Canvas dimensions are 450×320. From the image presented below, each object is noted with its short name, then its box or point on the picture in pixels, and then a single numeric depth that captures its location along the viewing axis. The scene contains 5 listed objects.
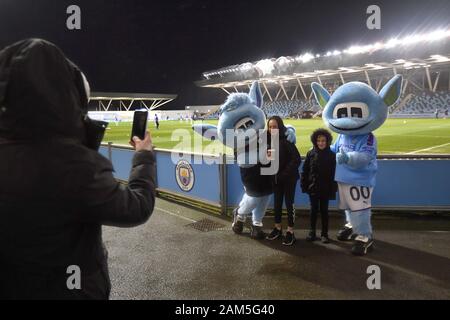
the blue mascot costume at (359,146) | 4.73
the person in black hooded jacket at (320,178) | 5.04
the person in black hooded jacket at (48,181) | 1.35
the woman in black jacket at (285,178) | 5.10
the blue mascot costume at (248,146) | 5.34
